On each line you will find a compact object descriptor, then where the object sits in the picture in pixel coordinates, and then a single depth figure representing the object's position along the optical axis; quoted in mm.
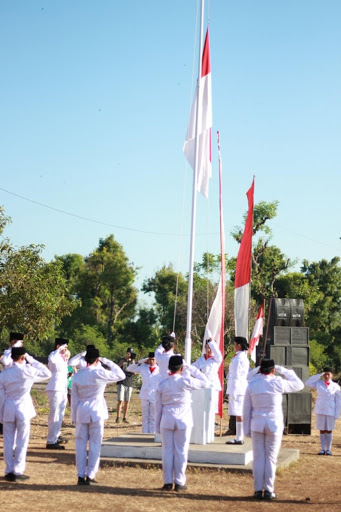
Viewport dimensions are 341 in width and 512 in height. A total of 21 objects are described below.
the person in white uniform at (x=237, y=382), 15323
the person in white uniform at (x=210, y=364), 15564
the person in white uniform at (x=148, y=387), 16766
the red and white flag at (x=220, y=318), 16000
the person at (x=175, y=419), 10703
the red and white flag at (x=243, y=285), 16844
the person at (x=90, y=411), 10992
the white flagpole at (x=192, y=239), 13633
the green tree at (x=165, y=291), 57156
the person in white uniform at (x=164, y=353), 13383
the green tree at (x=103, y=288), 55406
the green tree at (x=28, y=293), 25750
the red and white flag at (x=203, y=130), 15203
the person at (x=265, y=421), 10422
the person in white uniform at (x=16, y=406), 11102
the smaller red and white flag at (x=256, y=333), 18391
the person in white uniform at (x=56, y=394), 15023
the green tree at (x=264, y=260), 45781
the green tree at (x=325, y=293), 58156
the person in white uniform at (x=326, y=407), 16297
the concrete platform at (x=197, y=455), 12930
